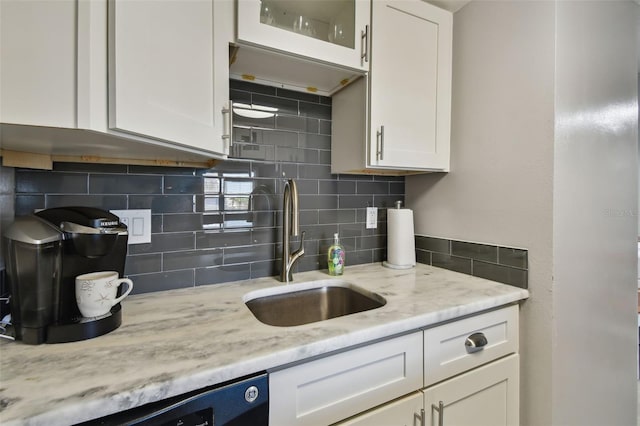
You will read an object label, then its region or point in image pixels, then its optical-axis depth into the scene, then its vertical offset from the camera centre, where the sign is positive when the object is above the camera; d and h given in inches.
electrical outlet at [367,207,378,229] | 64.3 -1.3
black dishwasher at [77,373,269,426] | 22.1 -15.6
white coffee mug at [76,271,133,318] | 28.8 -8.0
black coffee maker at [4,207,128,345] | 26.6 -5.3
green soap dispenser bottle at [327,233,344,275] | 54.6 -8.7
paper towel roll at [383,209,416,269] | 59.2 -5.5
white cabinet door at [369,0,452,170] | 49.4 +21.8
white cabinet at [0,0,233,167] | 20.8 +11.0
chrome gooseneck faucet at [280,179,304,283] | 49.6 -2.2
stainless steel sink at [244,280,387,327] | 46.7 -14.8
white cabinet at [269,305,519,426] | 29.8 -19.6
